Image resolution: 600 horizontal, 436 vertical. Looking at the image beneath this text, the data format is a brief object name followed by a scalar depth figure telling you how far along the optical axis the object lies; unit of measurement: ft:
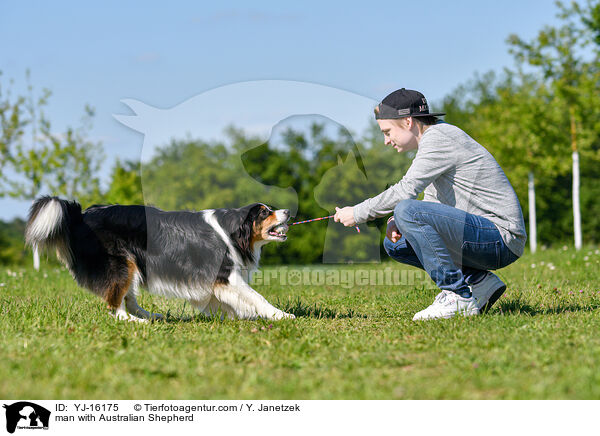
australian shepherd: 16.15
